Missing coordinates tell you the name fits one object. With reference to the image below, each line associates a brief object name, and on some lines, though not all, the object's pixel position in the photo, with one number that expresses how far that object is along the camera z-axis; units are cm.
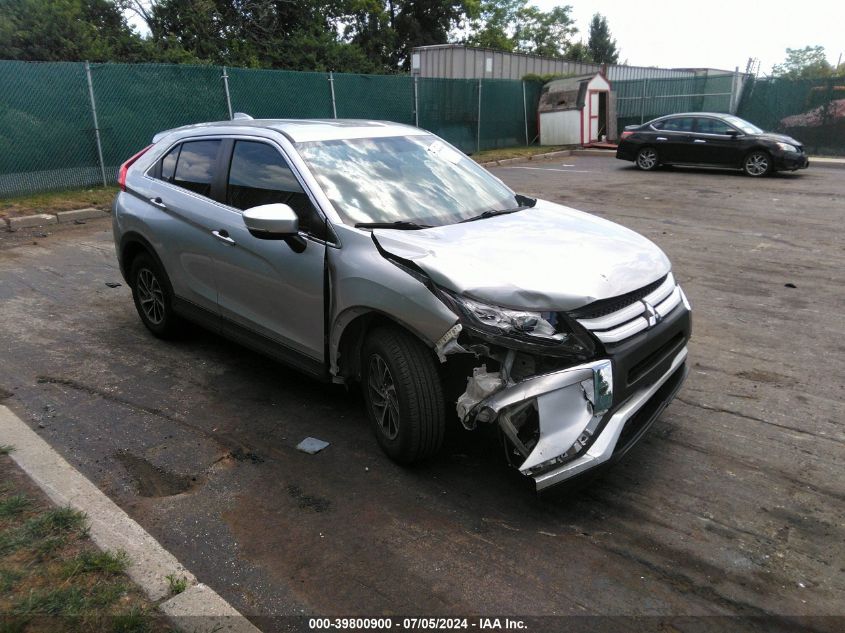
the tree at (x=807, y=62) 3400
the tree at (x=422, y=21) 3959
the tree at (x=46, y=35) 1511
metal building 2411
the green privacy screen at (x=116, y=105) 1163
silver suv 297
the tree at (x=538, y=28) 6775
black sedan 1549
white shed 2319
